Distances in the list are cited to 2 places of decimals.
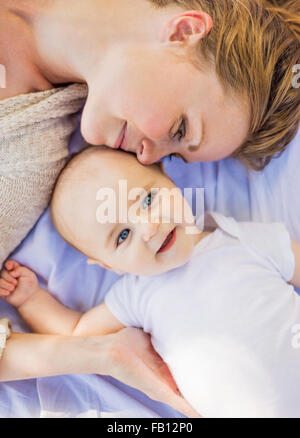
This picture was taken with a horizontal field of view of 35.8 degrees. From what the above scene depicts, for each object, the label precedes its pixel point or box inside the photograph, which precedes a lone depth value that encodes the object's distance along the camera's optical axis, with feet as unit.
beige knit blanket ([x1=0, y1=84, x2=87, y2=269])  3.49
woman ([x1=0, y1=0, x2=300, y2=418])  3.07
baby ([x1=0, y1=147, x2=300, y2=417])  3.22
